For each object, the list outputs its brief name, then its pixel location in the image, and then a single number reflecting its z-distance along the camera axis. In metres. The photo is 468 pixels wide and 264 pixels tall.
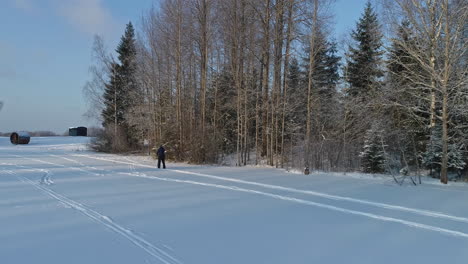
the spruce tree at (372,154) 14.41
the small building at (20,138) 41.55
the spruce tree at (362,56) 20.39
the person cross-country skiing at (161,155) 15.26
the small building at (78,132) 60.12
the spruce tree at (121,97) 28.25
